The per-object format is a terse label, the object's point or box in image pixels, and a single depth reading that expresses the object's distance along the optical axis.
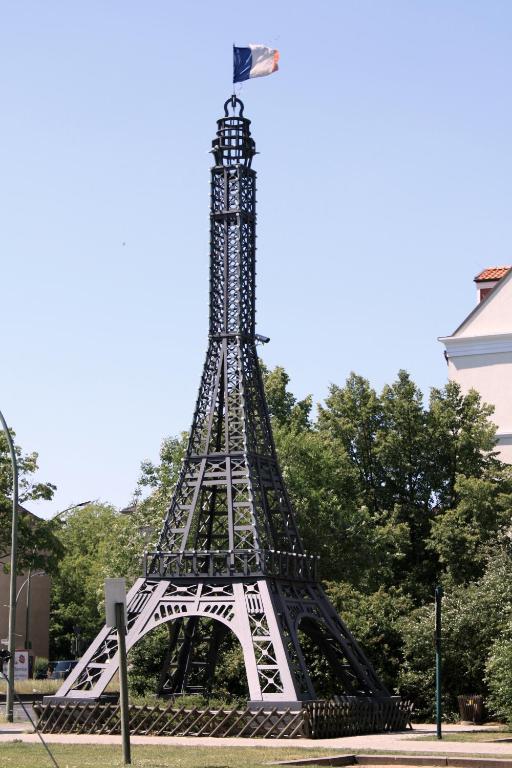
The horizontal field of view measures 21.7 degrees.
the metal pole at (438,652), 31.69
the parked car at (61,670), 67.78
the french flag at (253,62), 41.84
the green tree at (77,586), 92.19
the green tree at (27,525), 57.16
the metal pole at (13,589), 36.19
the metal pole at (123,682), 19.55
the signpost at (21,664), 37.53
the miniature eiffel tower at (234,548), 35.03
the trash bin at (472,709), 40.03
